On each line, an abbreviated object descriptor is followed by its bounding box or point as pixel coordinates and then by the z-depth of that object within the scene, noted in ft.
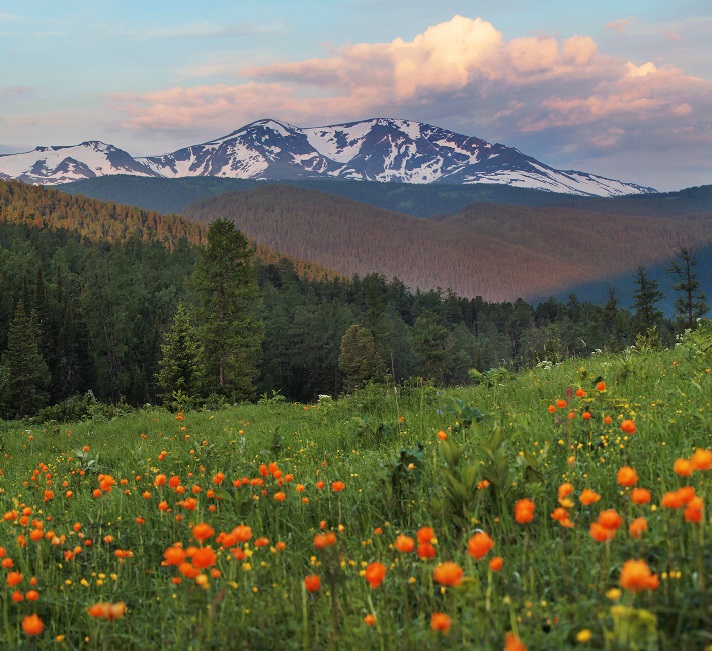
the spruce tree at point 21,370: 186.97
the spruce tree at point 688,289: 208.86
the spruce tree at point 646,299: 233.76
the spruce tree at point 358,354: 239.09
